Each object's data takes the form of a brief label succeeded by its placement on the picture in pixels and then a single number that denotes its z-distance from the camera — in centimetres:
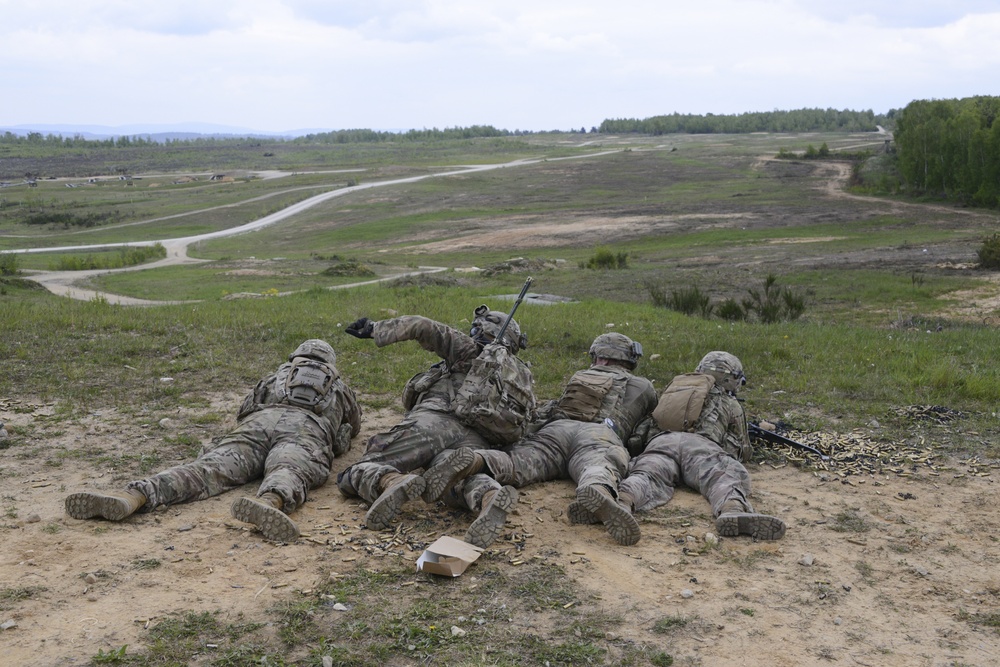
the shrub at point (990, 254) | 2352
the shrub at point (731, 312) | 1670
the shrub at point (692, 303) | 1727
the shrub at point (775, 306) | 1645
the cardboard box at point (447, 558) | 540
